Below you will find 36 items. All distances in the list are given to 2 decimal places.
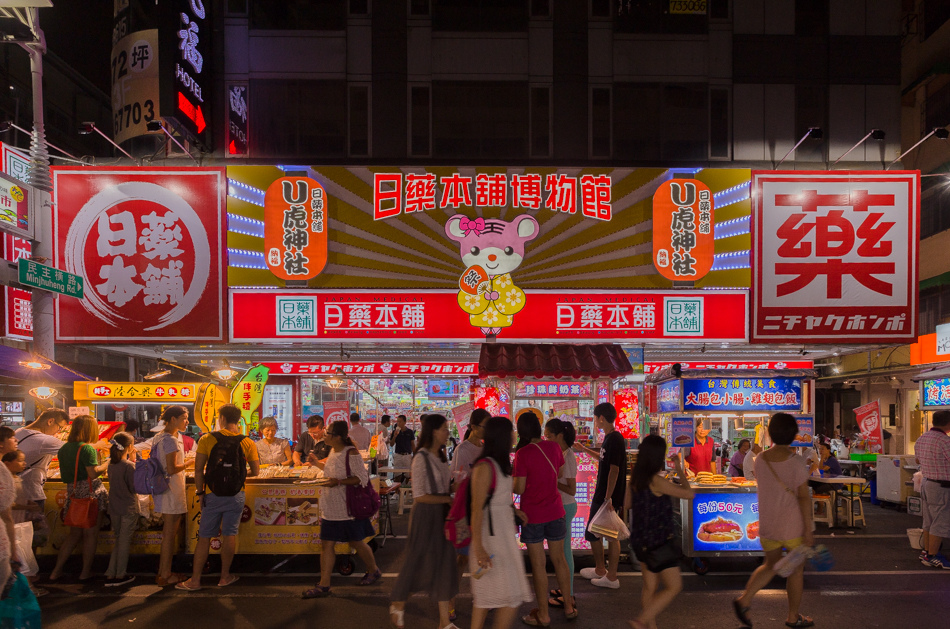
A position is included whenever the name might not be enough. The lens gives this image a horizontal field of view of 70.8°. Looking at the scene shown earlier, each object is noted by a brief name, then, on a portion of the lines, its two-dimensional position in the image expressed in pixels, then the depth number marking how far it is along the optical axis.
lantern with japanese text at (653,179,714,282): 12.84
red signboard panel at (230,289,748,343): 12.63
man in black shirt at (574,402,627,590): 7.32
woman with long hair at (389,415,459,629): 5.43
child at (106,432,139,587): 7.75
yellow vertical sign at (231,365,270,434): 10.80
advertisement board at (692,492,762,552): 8.25
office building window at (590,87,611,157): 17.12
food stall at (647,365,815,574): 8.27
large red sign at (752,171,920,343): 12.66
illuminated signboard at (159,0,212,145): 12.93
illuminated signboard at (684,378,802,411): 10.07
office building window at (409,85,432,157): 16.94
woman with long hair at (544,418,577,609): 6.72
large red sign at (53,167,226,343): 12.27
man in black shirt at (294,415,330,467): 10.04
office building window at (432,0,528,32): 17.17
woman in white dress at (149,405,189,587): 7.48
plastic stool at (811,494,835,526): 11.41
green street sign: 9.10
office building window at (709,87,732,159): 17.29
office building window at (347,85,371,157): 16.89
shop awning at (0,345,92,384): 10.00
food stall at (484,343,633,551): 10.59
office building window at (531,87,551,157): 17.08
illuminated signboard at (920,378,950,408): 11.98
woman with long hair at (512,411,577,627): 6.06
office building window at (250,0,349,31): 16.95
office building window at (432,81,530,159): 17.09
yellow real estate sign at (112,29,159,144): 15.09
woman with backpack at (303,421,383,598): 7.09
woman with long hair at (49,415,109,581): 7.70
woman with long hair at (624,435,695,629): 5.16
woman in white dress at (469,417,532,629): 4.79
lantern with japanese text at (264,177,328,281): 12.69
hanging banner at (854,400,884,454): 13.84
